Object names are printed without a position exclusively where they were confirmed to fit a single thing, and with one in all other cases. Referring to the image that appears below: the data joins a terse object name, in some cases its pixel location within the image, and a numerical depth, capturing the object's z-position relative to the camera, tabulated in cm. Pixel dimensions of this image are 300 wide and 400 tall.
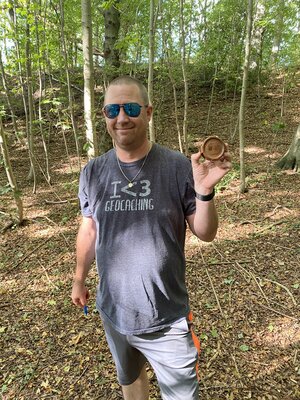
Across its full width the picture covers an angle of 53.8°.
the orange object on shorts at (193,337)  158
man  152
